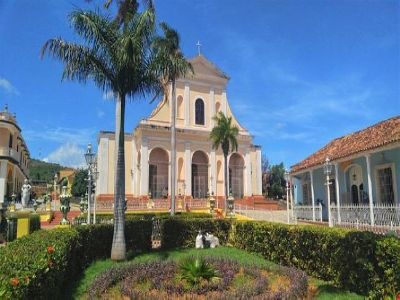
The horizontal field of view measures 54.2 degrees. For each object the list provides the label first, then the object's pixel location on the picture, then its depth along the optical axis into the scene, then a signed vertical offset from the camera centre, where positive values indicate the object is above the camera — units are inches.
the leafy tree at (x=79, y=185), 2487.7 +106.5
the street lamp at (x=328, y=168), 620.4 +47.6
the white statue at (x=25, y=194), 1114.7 +24.9
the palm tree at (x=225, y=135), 1306.6 +214.6
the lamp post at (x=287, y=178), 838.5 +43.8
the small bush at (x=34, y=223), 614.6 -34.3
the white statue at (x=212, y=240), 636.7 -65.9
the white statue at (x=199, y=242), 622.9 -66.8
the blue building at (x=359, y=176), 621.6 +42.6
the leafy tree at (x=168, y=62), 535.2 +192.4
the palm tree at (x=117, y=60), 501.0 +184.4
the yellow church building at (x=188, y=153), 1400.1 +176.1
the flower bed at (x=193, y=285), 322.7 -75.6
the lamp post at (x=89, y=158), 669.9 +74.4
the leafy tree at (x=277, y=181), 2512.3 +113.7
